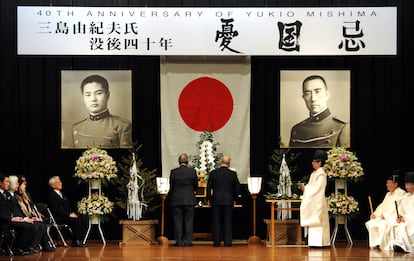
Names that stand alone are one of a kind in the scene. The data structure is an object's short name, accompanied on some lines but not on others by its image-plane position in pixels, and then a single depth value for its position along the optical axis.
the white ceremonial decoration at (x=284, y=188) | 13.74
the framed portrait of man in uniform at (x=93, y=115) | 14.67
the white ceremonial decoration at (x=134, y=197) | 13.66
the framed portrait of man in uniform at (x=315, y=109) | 14.75
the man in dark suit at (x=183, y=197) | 13.18
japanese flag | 14.62
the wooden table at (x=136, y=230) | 13.57
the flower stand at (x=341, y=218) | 13.62
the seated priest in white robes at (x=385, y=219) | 12.55
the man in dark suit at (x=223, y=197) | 13.14
